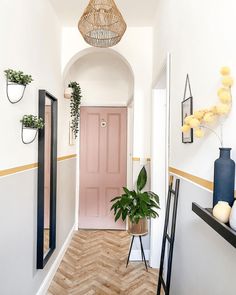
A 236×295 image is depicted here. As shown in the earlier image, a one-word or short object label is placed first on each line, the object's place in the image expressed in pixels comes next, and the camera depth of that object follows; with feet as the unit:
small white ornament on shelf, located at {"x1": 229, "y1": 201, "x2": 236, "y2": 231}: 2.25
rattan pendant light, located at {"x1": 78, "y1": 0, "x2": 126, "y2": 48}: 5.56
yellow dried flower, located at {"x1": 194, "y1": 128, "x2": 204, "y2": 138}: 3.17
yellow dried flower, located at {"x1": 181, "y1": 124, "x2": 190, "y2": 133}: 3.33
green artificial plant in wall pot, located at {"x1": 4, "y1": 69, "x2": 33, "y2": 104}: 4.63
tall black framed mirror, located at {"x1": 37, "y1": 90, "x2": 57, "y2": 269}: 6.57
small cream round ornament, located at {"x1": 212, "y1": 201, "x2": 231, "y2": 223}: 2.48
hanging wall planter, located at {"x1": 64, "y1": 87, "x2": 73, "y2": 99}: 9.89
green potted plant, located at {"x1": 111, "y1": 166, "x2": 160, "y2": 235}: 7.61
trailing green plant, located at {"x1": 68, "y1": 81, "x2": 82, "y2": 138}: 10.47
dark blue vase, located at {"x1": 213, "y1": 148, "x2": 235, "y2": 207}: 2.70
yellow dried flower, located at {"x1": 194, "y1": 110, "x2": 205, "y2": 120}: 3.10
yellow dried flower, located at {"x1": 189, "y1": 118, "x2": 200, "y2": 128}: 3.13
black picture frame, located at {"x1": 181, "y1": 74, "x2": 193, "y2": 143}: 4.41
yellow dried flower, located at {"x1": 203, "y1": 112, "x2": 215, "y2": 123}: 2.96
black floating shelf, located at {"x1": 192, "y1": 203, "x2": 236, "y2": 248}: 2.15
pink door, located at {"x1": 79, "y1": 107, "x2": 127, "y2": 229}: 13.00
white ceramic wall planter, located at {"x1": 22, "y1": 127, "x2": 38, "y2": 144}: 5.54
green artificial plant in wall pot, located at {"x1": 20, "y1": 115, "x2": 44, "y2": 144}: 5.47
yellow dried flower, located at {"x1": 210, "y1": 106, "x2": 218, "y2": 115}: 2.89
